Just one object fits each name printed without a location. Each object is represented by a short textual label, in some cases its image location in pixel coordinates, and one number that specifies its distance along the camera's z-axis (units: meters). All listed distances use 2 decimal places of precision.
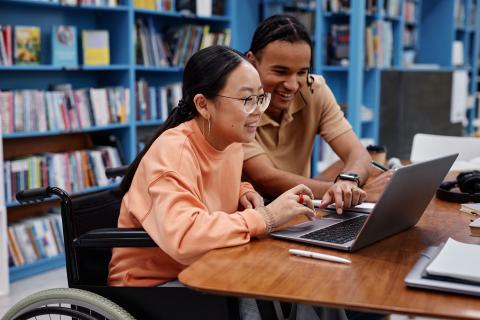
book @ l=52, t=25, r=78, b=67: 3.71
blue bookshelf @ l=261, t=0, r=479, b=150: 4.76
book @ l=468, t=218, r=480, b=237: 1.39
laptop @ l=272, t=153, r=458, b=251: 1.17
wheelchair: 1.29
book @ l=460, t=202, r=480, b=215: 1.59
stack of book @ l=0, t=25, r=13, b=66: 3.41
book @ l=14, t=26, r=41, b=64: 3.54
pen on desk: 1.15
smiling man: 1.90
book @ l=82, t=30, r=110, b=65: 3.88
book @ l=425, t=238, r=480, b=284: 1.01
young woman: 1.25
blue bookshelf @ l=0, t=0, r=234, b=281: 3.64
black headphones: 1.74
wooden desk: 0.95
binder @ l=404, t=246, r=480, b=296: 0.98
